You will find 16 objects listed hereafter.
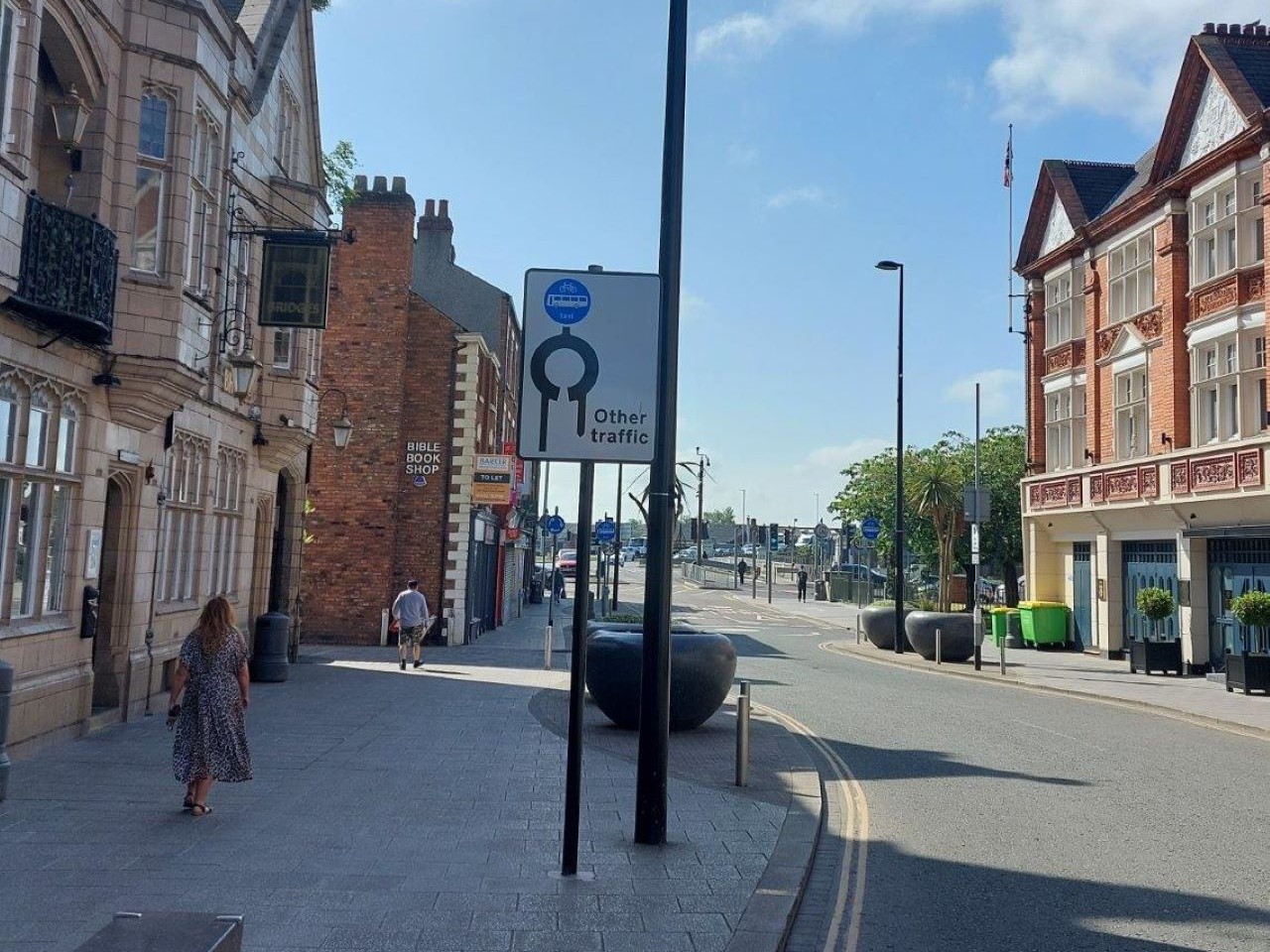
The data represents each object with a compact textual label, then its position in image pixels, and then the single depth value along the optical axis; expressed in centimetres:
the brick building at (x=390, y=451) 2634
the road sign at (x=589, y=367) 696
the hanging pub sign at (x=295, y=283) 1552
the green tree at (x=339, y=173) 2562
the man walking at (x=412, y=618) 2059
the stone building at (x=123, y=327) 1016
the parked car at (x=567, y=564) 7855
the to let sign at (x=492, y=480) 2698
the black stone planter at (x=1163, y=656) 2244
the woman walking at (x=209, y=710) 813
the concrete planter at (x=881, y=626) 2875
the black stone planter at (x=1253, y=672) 1878
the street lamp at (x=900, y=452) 2791
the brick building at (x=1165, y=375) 2131
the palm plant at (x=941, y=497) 4222
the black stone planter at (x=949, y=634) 2494
